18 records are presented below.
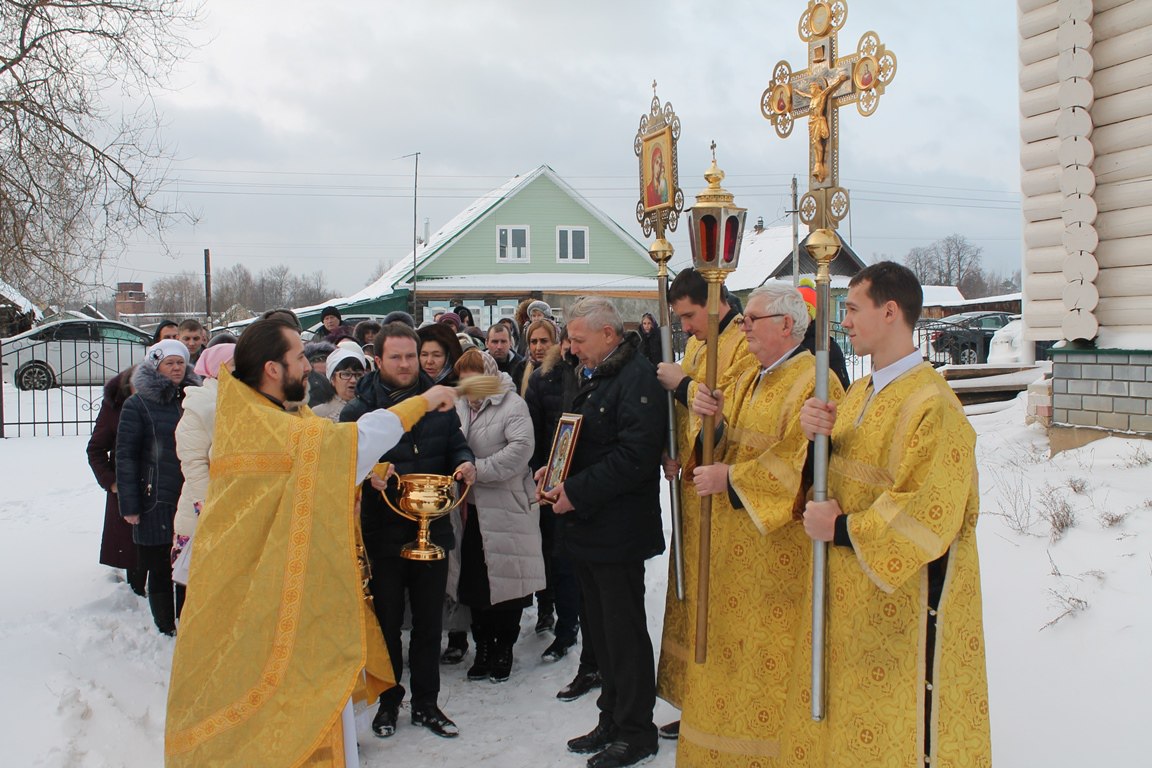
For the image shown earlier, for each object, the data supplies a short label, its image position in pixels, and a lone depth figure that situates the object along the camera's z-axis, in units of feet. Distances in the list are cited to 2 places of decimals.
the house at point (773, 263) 114.21
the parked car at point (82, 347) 70.13
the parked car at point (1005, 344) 47.15
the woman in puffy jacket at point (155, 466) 16.85
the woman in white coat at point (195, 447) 13.48
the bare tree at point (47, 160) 18.24
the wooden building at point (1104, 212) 22.63
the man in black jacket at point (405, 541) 14.20
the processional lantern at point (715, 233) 12.57
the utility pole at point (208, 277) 111.88
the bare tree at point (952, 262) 250.16
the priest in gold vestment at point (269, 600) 10.09
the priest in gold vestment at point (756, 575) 11.75
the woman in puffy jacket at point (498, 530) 16.46
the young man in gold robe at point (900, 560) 9.05
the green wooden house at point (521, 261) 89.30
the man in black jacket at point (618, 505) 13.02
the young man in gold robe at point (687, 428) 13.44
